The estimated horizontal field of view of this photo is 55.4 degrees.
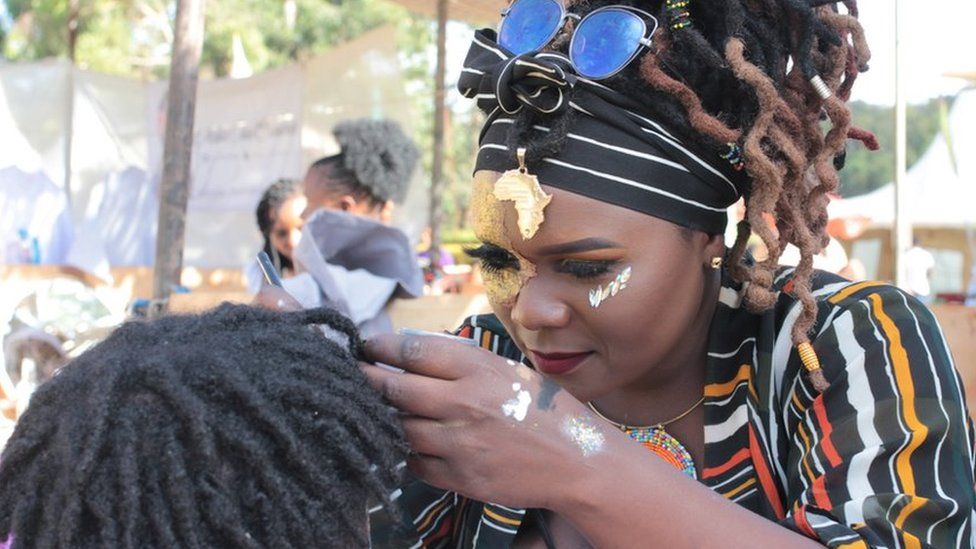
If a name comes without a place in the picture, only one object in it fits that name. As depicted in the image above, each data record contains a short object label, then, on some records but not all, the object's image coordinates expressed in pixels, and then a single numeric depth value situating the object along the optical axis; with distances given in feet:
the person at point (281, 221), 15.89
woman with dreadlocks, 4.07
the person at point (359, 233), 10.98
